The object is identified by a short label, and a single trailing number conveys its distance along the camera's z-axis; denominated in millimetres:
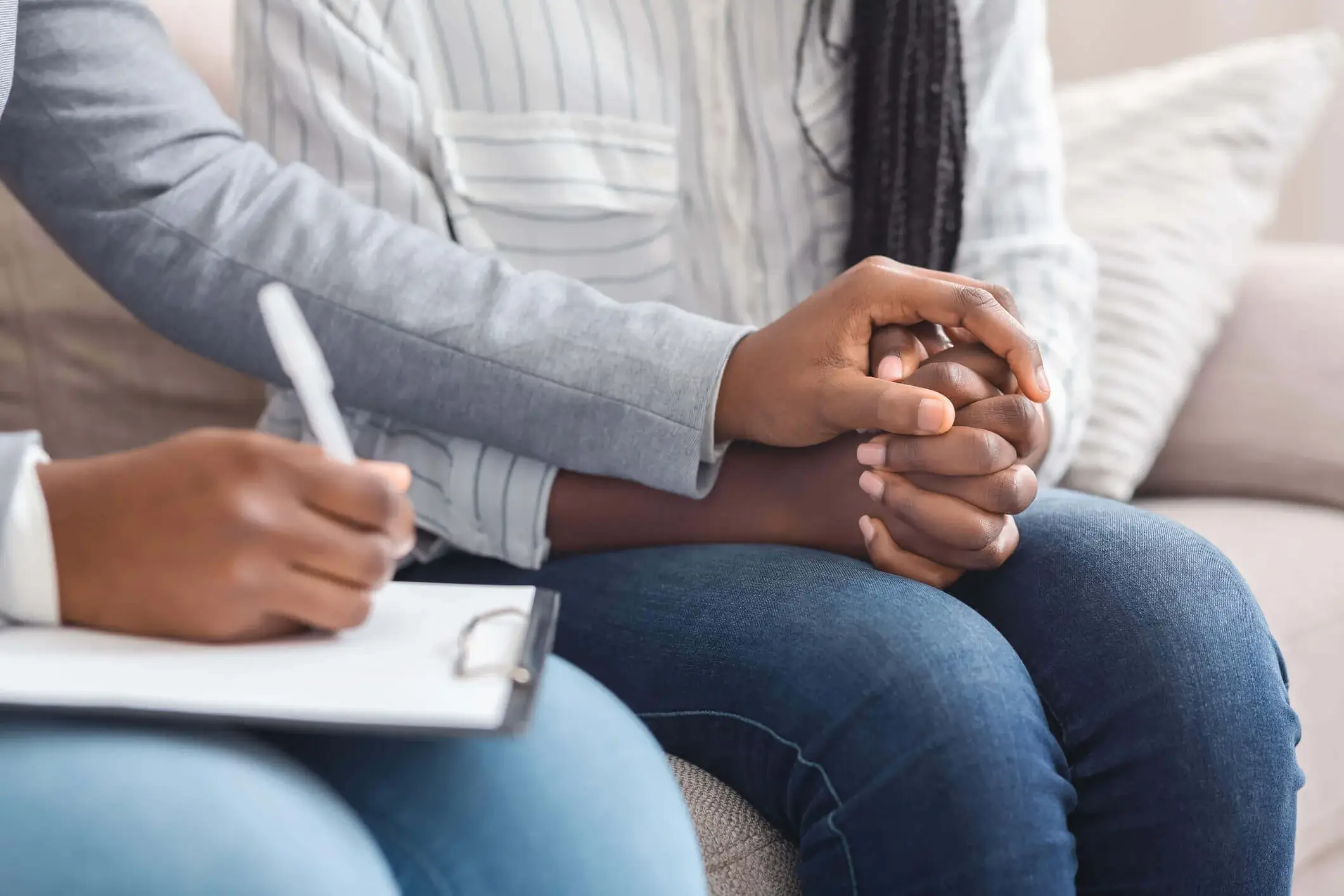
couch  1740
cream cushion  1857
